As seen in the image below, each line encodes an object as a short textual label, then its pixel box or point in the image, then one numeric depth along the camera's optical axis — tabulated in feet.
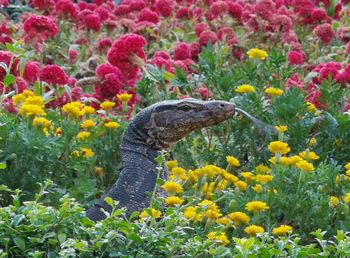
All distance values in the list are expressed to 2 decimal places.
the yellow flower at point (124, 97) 39.27
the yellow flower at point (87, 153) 35.45
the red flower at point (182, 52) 49.37
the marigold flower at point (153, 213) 22.90
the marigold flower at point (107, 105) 38.29
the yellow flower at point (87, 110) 37.42
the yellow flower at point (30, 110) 33.24
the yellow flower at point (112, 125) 36.55
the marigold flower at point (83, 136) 36.37
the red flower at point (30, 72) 40.75
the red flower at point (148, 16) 56.85
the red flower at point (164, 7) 58.39
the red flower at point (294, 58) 48.42
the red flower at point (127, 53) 42.33
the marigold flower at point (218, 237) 23.03
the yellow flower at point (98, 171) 36.22
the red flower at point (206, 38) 51.81
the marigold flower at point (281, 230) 27.30
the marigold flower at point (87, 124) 36.73
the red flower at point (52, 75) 40.29
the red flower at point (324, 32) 53.47
